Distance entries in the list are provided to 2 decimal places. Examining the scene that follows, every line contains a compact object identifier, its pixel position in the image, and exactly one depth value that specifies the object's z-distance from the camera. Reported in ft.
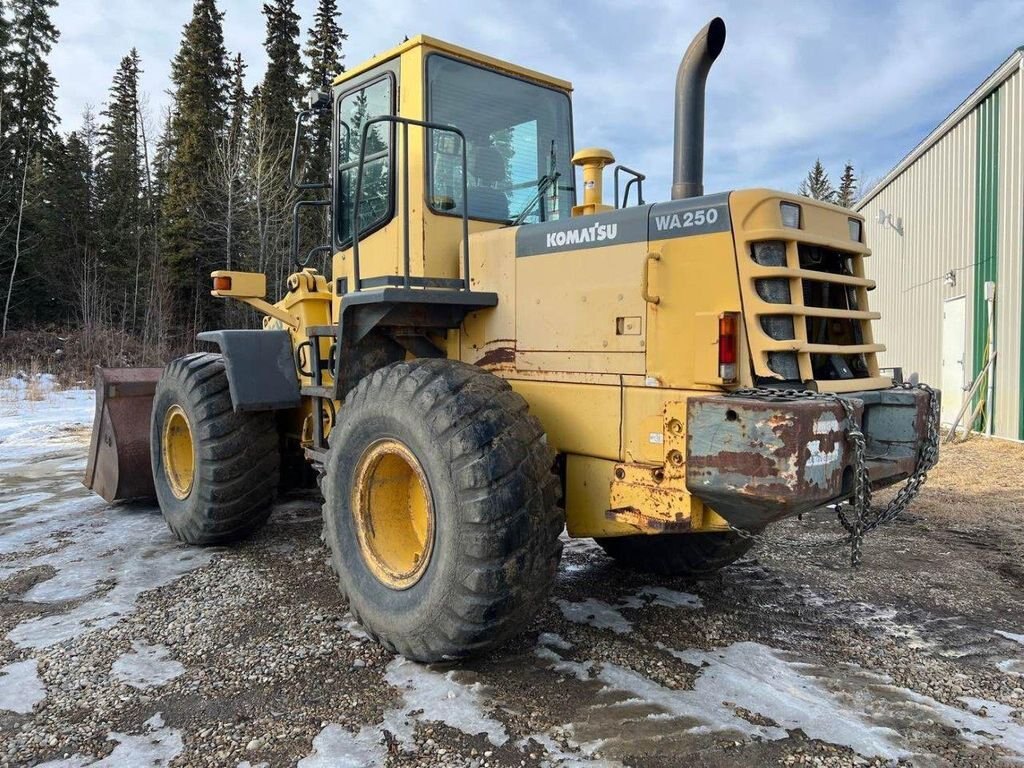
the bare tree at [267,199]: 82.99
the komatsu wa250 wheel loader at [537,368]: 9.97
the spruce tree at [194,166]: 94.84
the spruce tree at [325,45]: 98.43
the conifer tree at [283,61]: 100.58
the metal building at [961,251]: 35.32
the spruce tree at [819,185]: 187.01
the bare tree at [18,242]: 87.64
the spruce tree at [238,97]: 103.19
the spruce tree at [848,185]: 212.02
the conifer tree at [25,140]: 90.17
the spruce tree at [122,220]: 104.68
